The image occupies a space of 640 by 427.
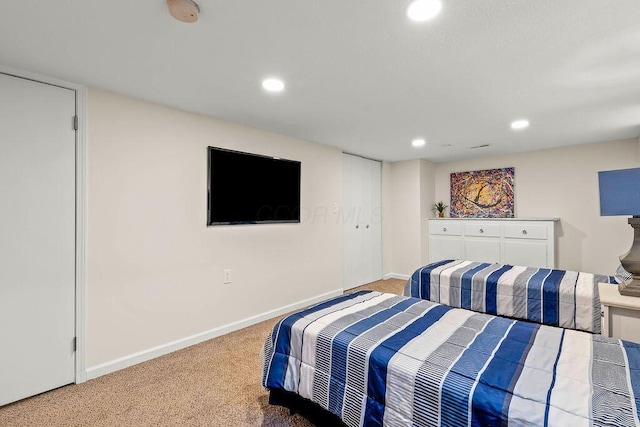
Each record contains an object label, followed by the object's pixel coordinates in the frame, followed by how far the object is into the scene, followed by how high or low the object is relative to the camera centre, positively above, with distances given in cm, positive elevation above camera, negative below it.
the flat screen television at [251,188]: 292 +30
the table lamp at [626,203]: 171 +6
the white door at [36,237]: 191 -12
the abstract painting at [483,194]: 461 +34
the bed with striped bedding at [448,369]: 104 -63
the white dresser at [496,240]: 395 -37
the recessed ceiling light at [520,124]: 302 +93
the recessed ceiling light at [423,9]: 135 +95
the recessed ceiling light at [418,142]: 380 +95
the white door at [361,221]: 461 -8
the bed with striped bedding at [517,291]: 242 -70
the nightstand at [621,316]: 171 -60
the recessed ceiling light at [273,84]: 213 +97
